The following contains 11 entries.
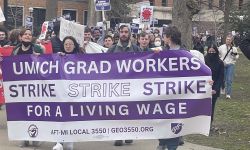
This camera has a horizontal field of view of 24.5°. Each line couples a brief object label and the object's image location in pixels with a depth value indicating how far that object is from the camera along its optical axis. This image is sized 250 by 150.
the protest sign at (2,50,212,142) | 7.70
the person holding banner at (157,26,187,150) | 7.75
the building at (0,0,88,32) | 66.92
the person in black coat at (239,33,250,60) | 8.80
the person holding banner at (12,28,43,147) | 9.39
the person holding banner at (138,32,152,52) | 9.77
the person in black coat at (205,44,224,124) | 9.70
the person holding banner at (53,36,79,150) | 8.66
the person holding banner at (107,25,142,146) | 9.36
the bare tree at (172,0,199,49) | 15.64
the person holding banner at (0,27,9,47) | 11.97
